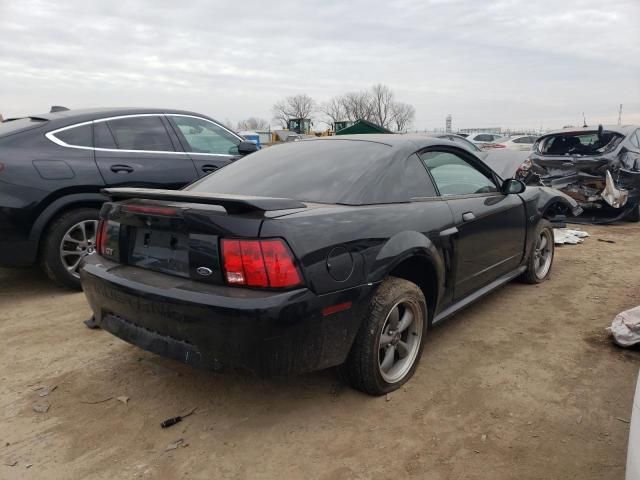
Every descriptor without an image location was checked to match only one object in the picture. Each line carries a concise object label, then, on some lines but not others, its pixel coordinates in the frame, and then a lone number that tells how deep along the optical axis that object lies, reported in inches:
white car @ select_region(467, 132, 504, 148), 900.2
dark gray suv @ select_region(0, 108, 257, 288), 157.2
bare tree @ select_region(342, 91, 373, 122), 3029.0
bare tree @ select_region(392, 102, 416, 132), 3053.6
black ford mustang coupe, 85.4
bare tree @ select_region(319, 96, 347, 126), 3102.9
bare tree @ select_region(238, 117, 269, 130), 3425.2
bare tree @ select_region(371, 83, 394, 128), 3063.5
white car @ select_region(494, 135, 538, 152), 681.0
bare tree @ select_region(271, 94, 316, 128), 3302.2
